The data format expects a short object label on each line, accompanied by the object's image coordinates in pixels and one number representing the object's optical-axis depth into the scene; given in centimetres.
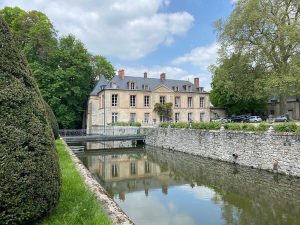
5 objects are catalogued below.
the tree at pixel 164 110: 2625
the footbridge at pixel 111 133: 1721
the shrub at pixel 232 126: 1097
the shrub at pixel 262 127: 972
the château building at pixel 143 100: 2501
